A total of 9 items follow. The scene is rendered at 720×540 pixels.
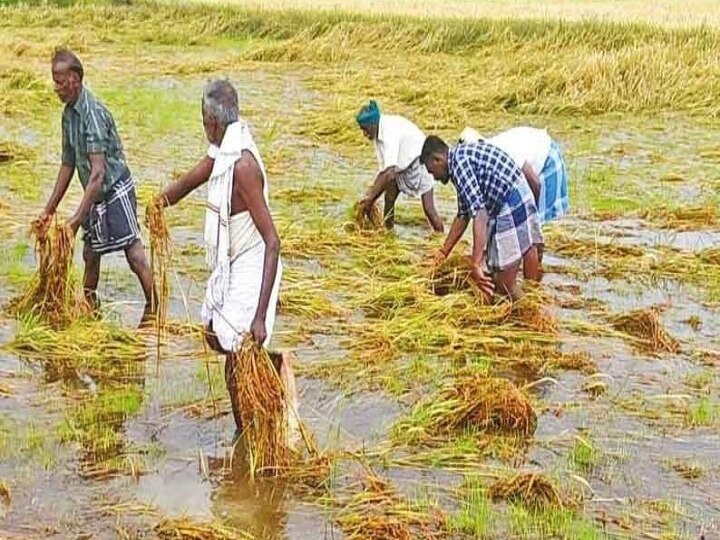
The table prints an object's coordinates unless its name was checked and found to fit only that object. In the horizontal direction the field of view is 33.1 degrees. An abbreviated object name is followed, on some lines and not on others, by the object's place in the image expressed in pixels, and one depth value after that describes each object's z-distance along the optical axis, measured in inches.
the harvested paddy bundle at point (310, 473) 182.1
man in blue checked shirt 245.3
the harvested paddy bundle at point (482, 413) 204.2
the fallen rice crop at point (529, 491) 176.1
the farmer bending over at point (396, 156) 325.1
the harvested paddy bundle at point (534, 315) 256.5
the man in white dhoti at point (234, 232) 181.5
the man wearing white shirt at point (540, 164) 276.8
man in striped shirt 237.3
